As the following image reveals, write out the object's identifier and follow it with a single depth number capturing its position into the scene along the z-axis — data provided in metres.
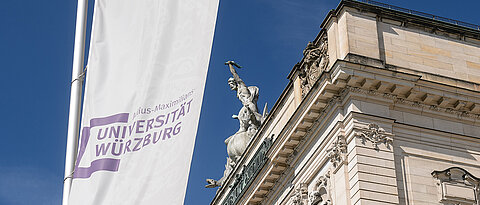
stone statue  35.84
